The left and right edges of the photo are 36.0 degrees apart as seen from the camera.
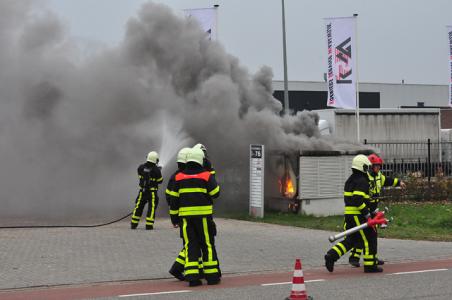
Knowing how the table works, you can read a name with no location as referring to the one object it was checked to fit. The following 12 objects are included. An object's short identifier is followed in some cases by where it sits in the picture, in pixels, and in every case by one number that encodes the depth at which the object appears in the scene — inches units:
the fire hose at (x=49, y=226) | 596.9
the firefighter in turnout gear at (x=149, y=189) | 573.6
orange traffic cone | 281.9
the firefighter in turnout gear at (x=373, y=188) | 393.7
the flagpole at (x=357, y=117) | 1045.2
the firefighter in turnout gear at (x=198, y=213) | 341.1
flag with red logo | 1054.4
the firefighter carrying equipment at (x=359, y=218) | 377.1
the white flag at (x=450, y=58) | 1143.0
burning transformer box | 677.9
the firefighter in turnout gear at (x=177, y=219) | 348.7
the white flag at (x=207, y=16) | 944.9
